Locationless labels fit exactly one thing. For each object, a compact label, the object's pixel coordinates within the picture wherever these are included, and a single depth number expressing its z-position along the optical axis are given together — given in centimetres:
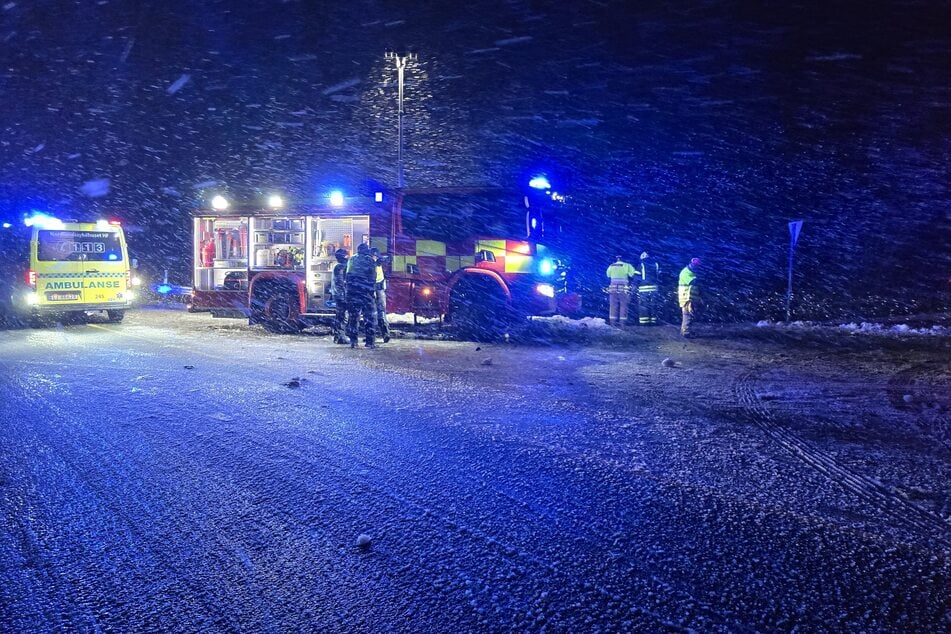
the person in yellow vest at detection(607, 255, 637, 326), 1370
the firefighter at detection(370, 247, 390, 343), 1037
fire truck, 1109
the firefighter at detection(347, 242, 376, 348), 1015
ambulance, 1302
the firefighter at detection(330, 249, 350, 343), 1048
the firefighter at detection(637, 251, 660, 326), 1472
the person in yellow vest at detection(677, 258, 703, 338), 1250
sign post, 1447
